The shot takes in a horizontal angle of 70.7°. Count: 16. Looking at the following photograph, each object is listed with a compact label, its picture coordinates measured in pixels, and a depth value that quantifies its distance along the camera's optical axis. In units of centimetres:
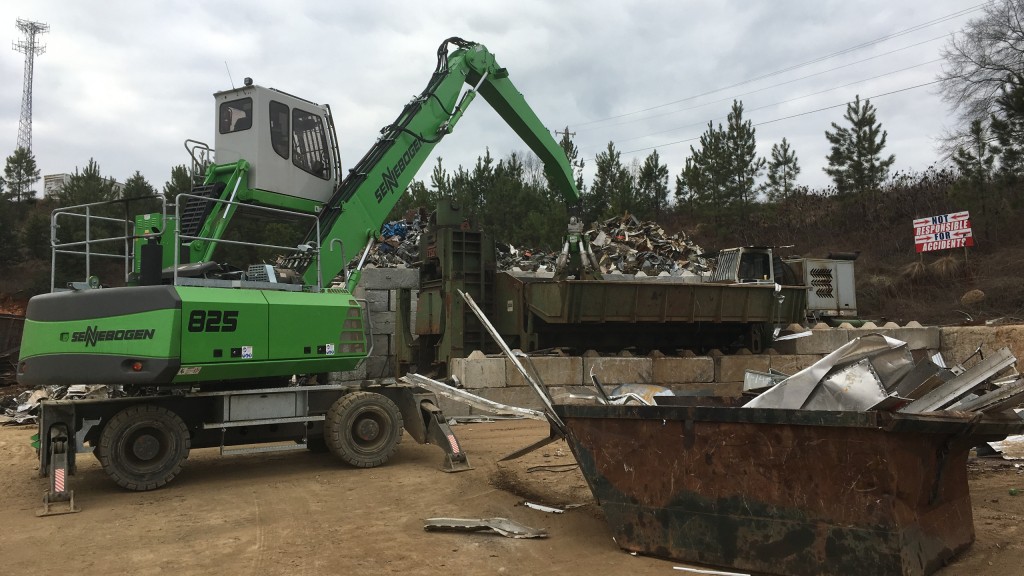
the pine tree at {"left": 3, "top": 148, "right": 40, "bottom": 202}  4516
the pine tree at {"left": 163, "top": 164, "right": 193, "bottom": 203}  2889
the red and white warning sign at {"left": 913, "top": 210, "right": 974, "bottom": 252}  2791
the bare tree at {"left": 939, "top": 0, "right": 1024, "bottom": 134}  2841
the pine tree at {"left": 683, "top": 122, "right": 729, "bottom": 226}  3486
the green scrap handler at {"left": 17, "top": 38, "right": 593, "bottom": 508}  696
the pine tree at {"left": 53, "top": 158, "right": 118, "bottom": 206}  3406
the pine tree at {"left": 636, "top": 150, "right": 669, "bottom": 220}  3788
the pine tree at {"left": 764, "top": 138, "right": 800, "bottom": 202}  3784
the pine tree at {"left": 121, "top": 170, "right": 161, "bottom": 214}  3525
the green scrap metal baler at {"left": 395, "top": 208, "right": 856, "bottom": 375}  1300
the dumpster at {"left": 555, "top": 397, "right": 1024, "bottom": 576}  402
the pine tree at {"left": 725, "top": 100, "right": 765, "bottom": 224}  3441
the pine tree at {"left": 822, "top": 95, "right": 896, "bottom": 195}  3278
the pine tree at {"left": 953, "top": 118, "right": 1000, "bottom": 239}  2872
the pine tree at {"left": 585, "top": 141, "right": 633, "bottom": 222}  3291
